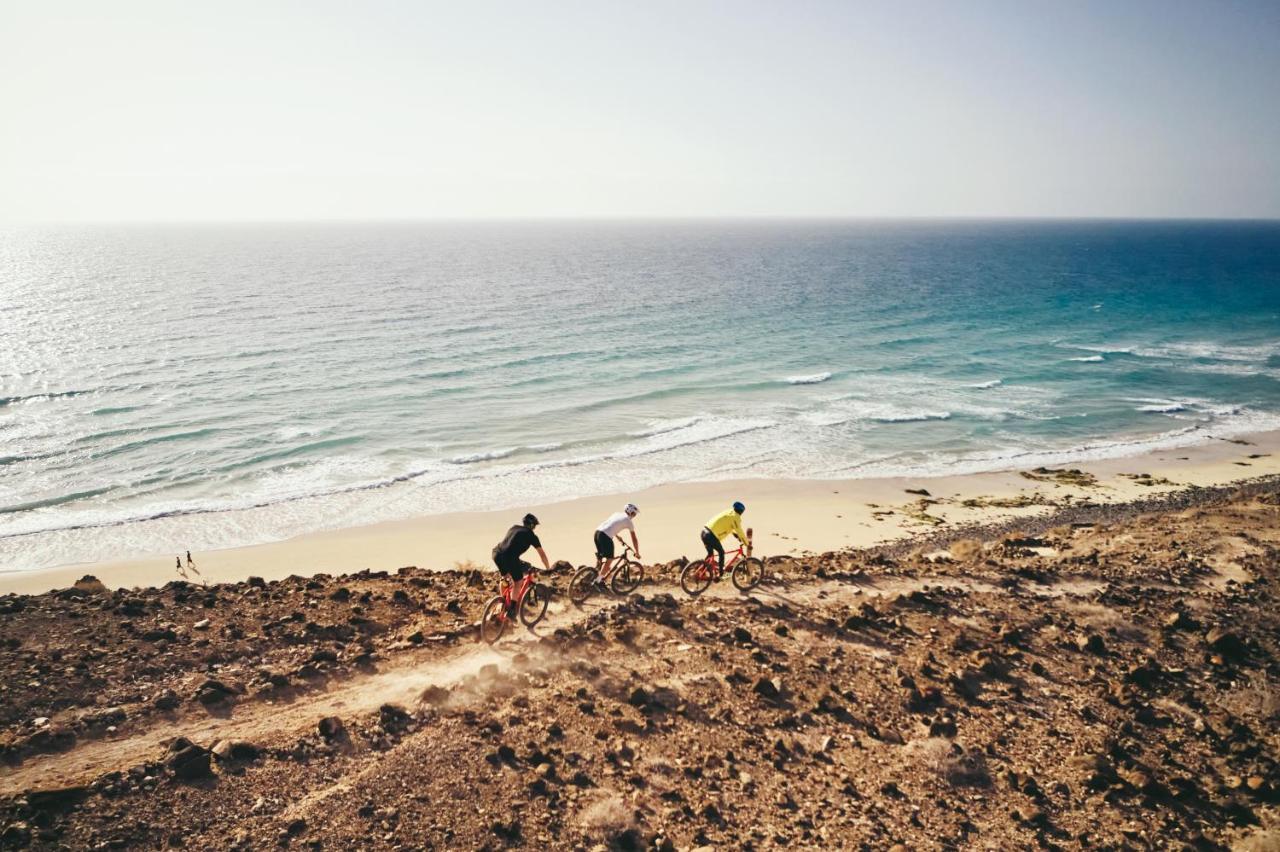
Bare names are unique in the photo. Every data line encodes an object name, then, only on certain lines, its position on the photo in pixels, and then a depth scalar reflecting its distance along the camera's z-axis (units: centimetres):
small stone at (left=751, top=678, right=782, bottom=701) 1098
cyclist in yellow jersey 1451
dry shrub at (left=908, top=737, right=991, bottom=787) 951
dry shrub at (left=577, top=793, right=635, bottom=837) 839
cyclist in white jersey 1375
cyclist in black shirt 1196
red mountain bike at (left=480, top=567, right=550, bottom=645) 1228
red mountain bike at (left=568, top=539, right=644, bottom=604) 1412
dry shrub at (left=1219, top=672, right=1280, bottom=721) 1107
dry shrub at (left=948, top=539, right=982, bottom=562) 1845
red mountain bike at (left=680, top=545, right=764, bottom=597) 1490
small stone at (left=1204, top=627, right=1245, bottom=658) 1252
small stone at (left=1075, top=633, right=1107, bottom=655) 1254
